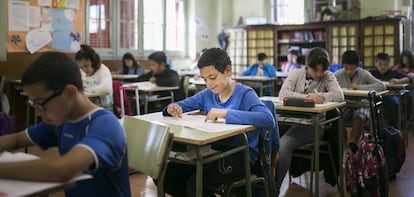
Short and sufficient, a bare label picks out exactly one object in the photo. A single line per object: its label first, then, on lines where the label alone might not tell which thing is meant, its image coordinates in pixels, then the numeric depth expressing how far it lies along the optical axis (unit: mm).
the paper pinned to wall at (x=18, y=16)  6277
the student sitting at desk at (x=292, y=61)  8653
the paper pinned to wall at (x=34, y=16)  6512
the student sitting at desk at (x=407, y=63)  7086
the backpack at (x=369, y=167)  3021
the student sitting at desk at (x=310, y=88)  3199
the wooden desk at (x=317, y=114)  2998
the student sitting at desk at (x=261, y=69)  7781
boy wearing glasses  1244
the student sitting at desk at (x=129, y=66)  7488
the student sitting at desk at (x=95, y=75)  4391
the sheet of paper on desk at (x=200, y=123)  2233
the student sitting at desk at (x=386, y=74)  5445
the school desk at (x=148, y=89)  5367
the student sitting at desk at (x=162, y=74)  5703
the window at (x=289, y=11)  9672
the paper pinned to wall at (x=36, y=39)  6488
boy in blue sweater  2311
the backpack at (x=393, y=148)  3689
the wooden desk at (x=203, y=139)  2012
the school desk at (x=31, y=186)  1184
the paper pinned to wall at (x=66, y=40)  6848
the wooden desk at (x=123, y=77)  7075
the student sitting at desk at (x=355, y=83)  4570
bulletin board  6332
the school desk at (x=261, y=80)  7262
